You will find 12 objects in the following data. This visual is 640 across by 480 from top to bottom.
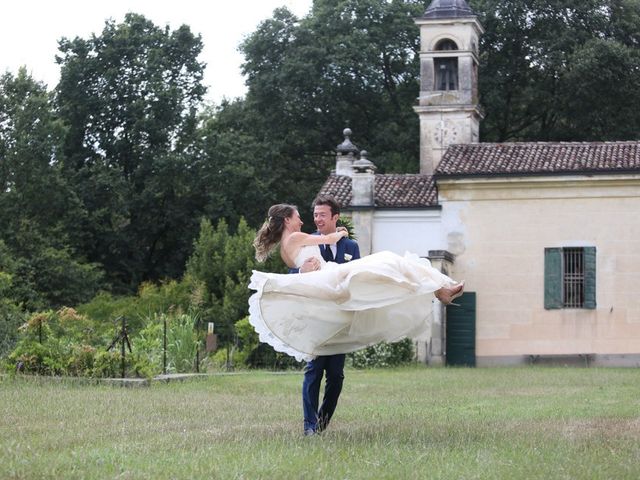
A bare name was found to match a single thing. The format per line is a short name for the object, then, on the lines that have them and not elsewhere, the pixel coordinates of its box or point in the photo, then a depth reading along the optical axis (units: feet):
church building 108.99
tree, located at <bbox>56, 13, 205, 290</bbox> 163.32
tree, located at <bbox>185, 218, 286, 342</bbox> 110.32
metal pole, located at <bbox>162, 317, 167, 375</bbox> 71.51
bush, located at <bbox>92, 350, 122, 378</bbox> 58.34
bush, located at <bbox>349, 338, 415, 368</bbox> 102.22
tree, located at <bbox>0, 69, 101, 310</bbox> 149.69
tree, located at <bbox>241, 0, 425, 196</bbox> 170.91
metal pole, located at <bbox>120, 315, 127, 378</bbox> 58.34
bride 33.19
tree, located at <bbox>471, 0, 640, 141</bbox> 159.94
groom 33.73
